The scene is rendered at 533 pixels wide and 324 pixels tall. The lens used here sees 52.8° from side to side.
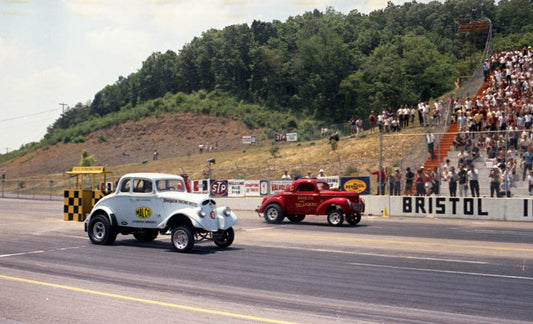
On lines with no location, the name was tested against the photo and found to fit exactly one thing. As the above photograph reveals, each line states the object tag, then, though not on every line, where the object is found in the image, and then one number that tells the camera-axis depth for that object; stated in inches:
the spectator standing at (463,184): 956.0
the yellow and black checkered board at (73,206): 837.8
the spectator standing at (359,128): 1853.1
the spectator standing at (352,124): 1947.1
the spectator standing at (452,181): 964.0
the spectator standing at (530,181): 896.3
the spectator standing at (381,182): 1049.5
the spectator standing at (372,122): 1819.6
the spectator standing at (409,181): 1025.5
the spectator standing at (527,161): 907.4
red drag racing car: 831.1
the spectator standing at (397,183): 1040.2
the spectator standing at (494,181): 930.7
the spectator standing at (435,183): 986.1
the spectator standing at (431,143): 1061.1
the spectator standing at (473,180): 946.7
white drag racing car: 538.9
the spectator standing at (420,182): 1003.9
